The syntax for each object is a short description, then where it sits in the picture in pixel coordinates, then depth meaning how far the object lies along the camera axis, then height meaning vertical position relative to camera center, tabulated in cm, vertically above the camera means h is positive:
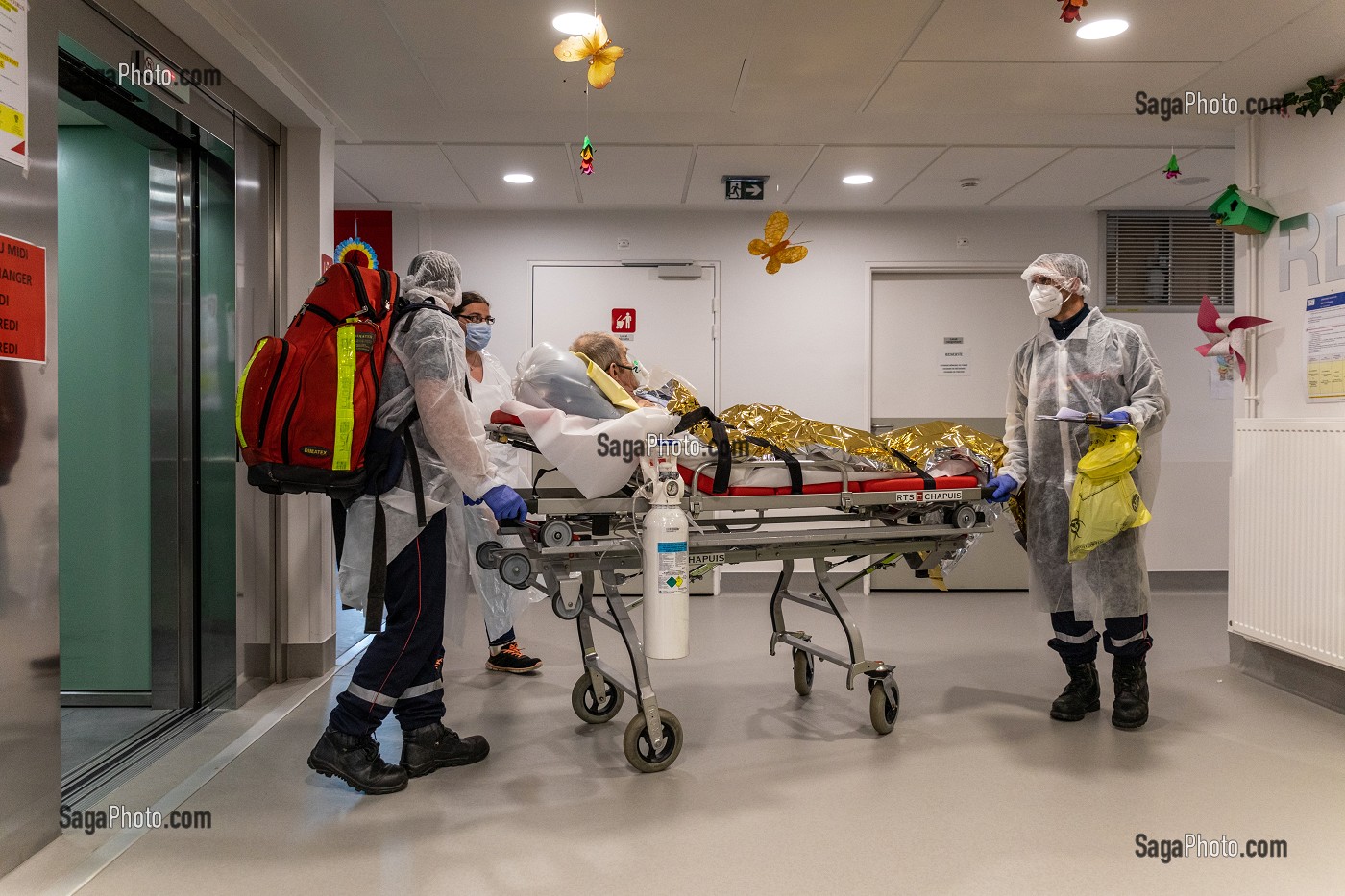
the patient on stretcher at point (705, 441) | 236 +0
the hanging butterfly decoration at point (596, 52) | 218 +96
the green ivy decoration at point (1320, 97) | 323 +129
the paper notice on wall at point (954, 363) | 557 +50
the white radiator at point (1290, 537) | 311 -36
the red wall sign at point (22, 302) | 190 +31
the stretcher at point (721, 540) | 245 -29
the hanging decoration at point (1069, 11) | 190 +94
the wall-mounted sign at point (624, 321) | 551 +75
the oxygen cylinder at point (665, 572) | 233 -35
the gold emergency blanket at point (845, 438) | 264 +1
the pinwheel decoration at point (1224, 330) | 363 +47
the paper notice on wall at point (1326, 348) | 321 +35
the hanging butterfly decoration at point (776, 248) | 348 +79
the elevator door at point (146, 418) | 302 +8
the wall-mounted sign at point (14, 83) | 190 +78
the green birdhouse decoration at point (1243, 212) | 351 +92
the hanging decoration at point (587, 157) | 288 +93
